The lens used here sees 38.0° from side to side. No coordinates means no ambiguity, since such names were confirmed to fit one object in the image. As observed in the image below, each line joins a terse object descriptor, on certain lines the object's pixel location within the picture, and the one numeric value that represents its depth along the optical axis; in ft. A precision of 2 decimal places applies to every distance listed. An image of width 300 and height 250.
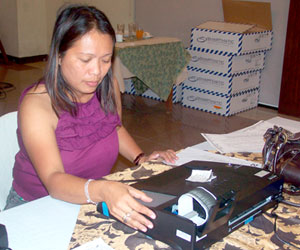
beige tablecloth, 3.28
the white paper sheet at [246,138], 5.26
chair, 4.94
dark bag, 4.14
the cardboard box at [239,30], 13.75
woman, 3.79
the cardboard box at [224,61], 13.92
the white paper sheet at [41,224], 3.30
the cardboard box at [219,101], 14.37
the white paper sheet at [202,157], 4.78
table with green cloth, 13.10
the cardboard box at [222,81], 14.14
